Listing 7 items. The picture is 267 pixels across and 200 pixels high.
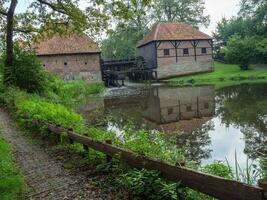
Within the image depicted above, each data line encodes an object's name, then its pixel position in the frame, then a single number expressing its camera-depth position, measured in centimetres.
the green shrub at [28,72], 1842
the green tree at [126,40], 5397
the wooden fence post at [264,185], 306
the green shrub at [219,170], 486
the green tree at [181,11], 5259
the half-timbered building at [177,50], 4303
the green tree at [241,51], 3919
